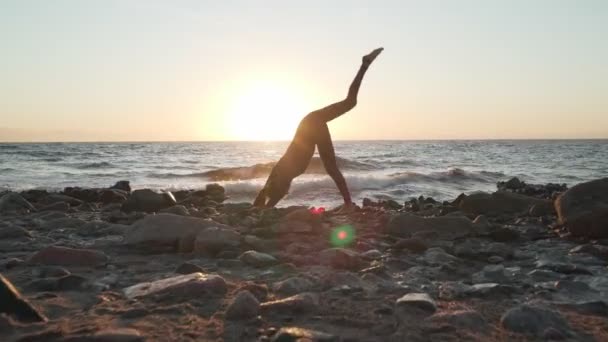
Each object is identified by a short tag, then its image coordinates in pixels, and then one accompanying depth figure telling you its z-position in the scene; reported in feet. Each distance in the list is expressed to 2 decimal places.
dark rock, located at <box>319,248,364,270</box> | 11.38
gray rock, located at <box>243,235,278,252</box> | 13.75
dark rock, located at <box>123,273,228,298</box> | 8.96
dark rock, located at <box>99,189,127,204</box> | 33.22
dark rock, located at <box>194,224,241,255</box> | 13.29
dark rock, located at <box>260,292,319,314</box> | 8.22
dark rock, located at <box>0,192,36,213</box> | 25.17
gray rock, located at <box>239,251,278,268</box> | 11.86
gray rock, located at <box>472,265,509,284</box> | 10.50
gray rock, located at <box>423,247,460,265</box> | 12.12
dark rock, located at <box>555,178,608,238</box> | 15.46
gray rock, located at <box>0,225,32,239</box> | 15.68
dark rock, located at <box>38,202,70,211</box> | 26.30
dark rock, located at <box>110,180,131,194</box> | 41.42
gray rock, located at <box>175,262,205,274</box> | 10.73
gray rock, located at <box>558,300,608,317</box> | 8.23
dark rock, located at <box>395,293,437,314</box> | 8.27
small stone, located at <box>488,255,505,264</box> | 12.59
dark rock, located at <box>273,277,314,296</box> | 9.37
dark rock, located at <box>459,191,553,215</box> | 23.84
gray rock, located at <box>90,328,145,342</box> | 6.74
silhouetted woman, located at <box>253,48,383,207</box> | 21.65
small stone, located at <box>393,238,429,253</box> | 13.62
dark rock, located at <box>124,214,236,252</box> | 13.78
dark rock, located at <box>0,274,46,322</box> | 7.43
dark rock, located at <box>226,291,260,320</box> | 7.96
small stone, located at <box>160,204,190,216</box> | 20.68
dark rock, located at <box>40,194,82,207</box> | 30.59
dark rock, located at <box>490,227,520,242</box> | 15.87
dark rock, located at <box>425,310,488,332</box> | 7.54
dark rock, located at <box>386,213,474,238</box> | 16.58
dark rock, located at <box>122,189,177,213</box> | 25.77
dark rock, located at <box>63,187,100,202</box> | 34.20
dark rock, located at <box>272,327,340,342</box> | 6.87
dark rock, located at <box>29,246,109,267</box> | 11.71
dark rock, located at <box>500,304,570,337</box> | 7.31
